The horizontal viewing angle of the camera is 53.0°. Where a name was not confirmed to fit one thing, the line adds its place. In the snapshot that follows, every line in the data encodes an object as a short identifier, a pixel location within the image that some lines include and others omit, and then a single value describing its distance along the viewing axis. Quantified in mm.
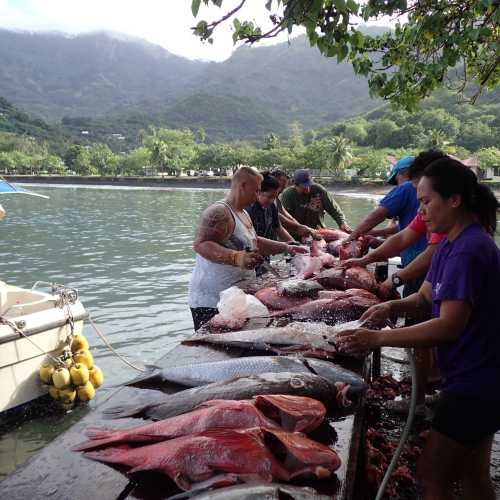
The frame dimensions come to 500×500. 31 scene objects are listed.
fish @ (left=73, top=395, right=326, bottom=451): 1800
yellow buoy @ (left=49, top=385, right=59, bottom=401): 6410
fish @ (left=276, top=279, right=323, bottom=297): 3881
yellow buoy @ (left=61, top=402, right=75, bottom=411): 6570
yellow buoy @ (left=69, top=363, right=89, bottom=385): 6570
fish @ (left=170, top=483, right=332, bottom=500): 1422
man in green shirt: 7598
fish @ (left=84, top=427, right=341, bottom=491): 1591
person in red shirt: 3701
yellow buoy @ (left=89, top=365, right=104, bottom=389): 6918
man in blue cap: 5129
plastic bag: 3494
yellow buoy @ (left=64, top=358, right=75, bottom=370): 6529
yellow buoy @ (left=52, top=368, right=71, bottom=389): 6305
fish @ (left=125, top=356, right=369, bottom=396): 2365
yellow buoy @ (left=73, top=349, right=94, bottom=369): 6667
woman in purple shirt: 2182
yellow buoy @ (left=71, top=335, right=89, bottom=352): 6676
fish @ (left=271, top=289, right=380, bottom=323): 3424
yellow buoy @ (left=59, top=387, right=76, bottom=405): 6469
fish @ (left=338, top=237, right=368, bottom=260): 5391
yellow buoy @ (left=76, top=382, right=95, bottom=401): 6637
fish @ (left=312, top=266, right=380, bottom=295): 4090
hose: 2020
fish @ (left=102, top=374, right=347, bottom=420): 2072
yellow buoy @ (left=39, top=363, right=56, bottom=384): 6250
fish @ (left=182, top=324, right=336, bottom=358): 2764
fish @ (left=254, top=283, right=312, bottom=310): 3744
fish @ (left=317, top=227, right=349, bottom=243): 6672
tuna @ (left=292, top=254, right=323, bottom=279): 4566
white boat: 5793
